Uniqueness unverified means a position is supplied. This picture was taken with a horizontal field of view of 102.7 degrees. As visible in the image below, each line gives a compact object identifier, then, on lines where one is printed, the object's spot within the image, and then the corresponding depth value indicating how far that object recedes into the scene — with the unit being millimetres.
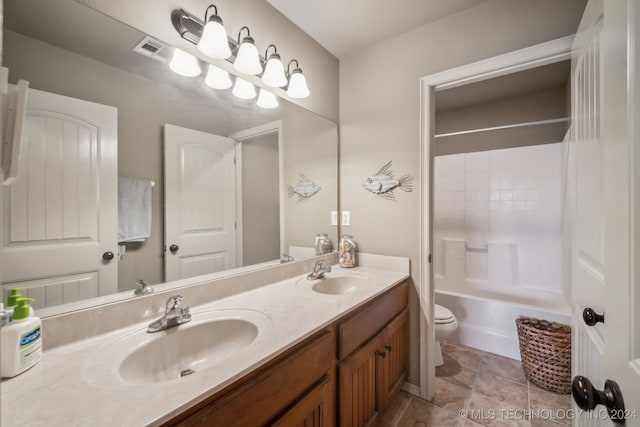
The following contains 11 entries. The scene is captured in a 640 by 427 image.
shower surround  2271
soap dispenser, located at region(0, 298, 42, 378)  604
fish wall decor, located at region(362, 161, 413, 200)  1689
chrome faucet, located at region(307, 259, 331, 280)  1556
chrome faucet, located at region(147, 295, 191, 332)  882
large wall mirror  765
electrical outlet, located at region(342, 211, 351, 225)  1947
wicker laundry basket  1668
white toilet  1925
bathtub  2115
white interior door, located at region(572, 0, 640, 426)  465
